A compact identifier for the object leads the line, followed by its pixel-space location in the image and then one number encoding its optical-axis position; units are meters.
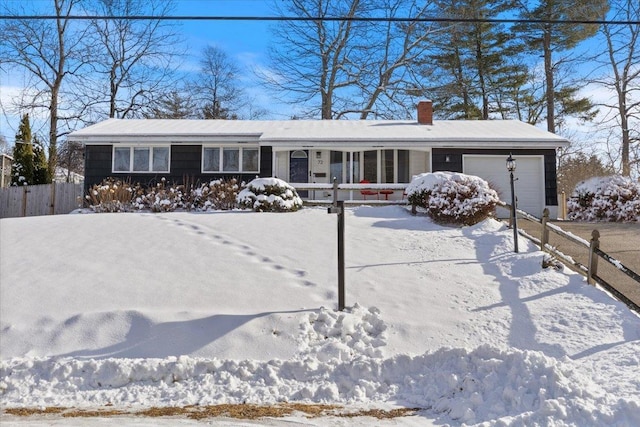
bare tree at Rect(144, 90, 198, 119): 28.59
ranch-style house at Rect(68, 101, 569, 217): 15.81
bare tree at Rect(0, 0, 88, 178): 25.69
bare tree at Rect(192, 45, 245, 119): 33.38
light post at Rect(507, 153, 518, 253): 9.03
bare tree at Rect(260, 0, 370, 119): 27.98
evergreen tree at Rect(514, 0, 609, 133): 26.14
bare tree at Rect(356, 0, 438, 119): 27.92
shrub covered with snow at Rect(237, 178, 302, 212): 12.27
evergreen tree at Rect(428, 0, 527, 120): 27.98
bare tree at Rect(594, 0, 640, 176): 24.92
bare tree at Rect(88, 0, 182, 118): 28.16
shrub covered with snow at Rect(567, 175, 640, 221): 13.98
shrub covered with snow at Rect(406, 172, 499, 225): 10.69
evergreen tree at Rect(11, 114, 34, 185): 22.66
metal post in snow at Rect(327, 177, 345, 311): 6.29
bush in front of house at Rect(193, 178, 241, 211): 14.02
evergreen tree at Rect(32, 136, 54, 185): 23.47
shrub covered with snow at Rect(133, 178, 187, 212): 14.38
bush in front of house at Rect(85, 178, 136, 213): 14.32
